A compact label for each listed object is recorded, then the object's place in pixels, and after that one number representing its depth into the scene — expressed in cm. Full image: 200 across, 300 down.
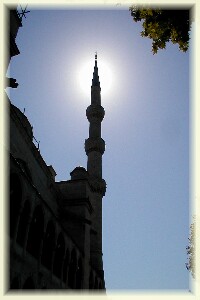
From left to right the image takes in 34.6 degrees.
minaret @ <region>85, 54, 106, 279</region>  2706
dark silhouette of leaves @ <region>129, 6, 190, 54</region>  734
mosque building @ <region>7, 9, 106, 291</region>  1086
